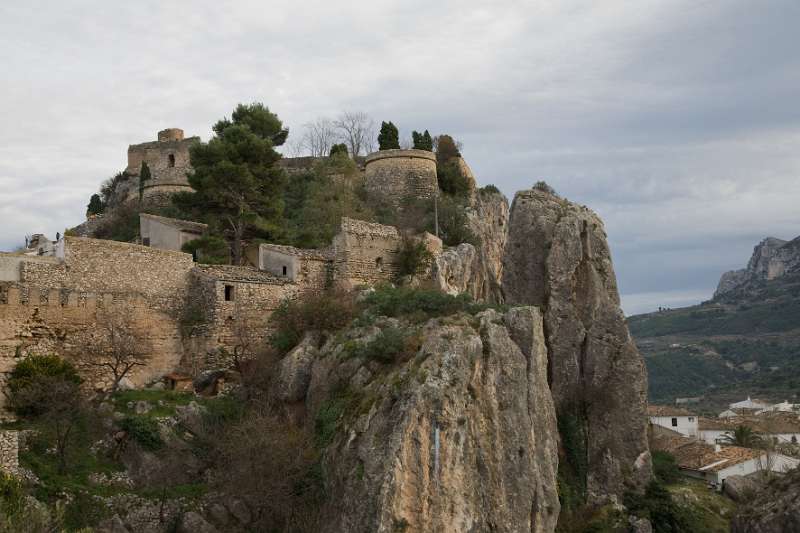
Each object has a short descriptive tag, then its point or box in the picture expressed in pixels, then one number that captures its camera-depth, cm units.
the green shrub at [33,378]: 2172
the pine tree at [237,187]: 3259
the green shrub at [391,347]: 2138
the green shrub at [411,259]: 3188
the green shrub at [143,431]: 2153
